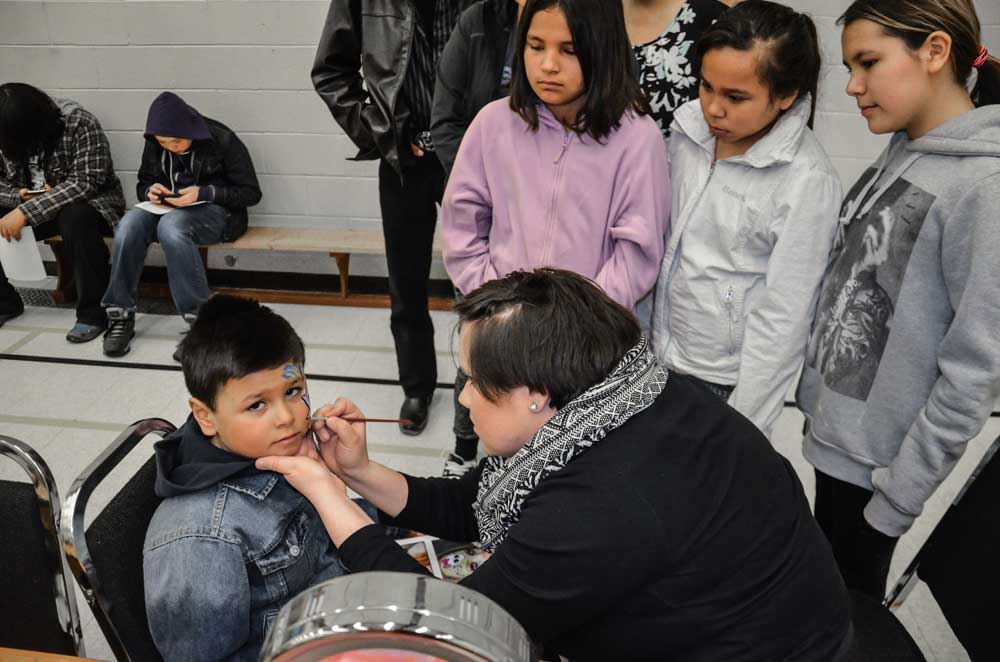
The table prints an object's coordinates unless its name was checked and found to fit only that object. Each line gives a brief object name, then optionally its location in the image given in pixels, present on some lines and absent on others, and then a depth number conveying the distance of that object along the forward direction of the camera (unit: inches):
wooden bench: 140.3
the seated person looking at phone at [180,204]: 130.0
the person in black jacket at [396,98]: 86.0
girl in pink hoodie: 63.1
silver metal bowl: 16.2
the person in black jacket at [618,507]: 37.3
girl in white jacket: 58.3
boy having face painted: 43.7
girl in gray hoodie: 48.6
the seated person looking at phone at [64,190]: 131.4
